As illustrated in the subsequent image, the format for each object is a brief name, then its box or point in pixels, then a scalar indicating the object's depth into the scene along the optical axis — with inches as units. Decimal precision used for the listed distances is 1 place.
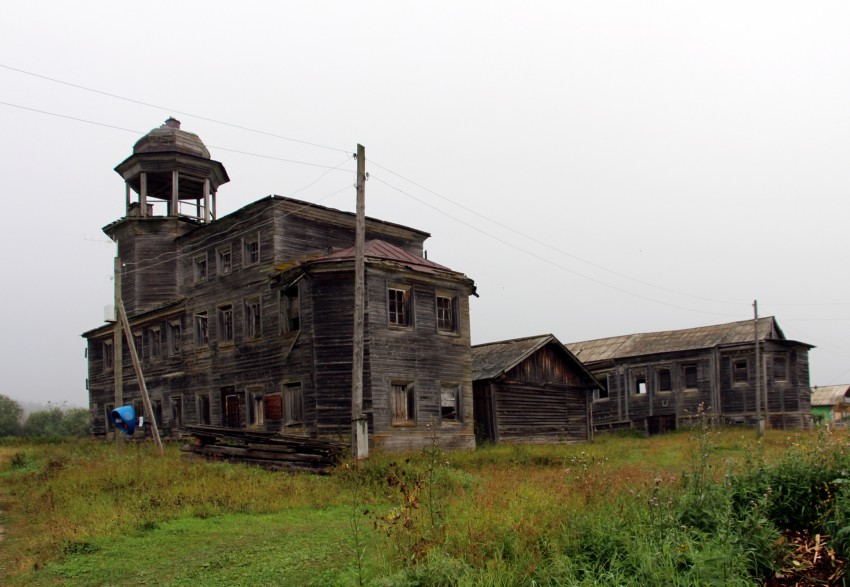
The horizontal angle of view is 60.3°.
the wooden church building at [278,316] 1016.9
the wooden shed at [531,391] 1202.6
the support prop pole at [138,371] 986.7
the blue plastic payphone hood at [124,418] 981.2
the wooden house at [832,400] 2578.7
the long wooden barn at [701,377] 1626.5
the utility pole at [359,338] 812.0
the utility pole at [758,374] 1414.0
